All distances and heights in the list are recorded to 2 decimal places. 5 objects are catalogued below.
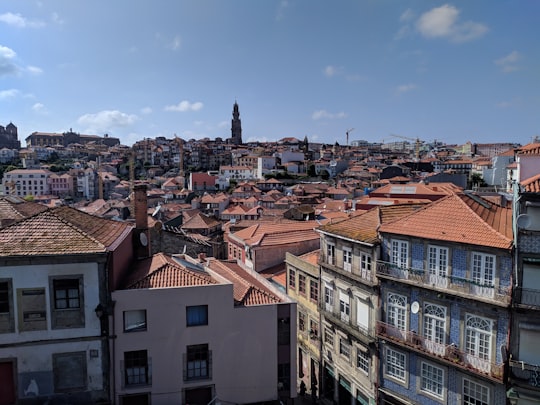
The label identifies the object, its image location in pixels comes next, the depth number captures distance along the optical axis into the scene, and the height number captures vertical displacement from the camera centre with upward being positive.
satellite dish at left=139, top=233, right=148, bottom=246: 20.83 -3.39
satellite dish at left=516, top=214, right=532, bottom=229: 15.03 -1.84
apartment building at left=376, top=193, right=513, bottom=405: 16.17 -5.70
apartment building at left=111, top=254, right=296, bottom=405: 15.65 -6.76
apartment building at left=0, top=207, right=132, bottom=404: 14.45 -5.18
